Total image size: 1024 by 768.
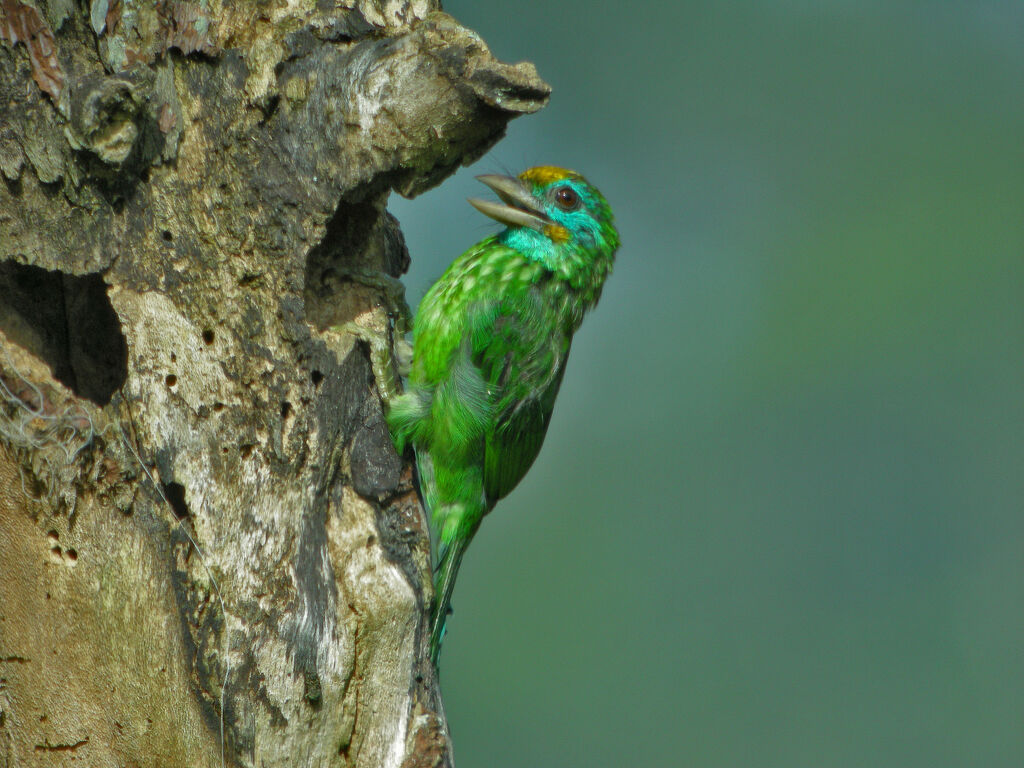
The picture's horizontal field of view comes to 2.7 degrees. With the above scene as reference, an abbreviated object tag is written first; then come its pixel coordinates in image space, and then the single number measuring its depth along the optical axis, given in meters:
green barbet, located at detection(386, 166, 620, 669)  7.34
